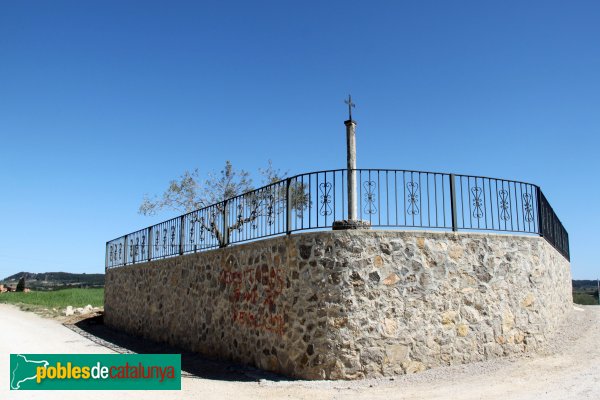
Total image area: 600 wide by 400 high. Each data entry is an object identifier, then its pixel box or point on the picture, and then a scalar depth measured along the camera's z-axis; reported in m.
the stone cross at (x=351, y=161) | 9.87
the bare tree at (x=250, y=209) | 10.42
